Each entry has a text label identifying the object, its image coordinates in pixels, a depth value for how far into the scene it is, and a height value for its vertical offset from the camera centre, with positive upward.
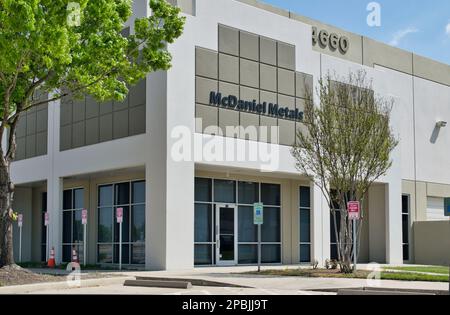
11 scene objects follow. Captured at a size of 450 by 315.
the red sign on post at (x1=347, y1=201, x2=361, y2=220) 23.67 +0.12
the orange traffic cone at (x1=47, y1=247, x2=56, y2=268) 31.23 -2.08
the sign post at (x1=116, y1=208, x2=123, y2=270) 26.23 -0.06
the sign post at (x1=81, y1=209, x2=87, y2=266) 28.27 -0.10
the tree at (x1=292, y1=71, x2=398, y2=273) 25.23 +2.48
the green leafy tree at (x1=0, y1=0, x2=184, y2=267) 18.70 +4.70
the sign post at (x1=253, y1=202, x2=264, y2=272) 25.56 +0.00
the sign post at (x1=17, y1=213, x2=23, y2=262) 32.78 -0.29
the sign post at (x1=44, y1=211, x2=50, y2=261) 32.37 -0.34
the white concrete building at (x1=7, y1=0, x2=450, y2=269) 27.44 +2.32
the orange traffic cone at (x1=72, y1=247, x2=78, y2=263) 29.71 -1.83
